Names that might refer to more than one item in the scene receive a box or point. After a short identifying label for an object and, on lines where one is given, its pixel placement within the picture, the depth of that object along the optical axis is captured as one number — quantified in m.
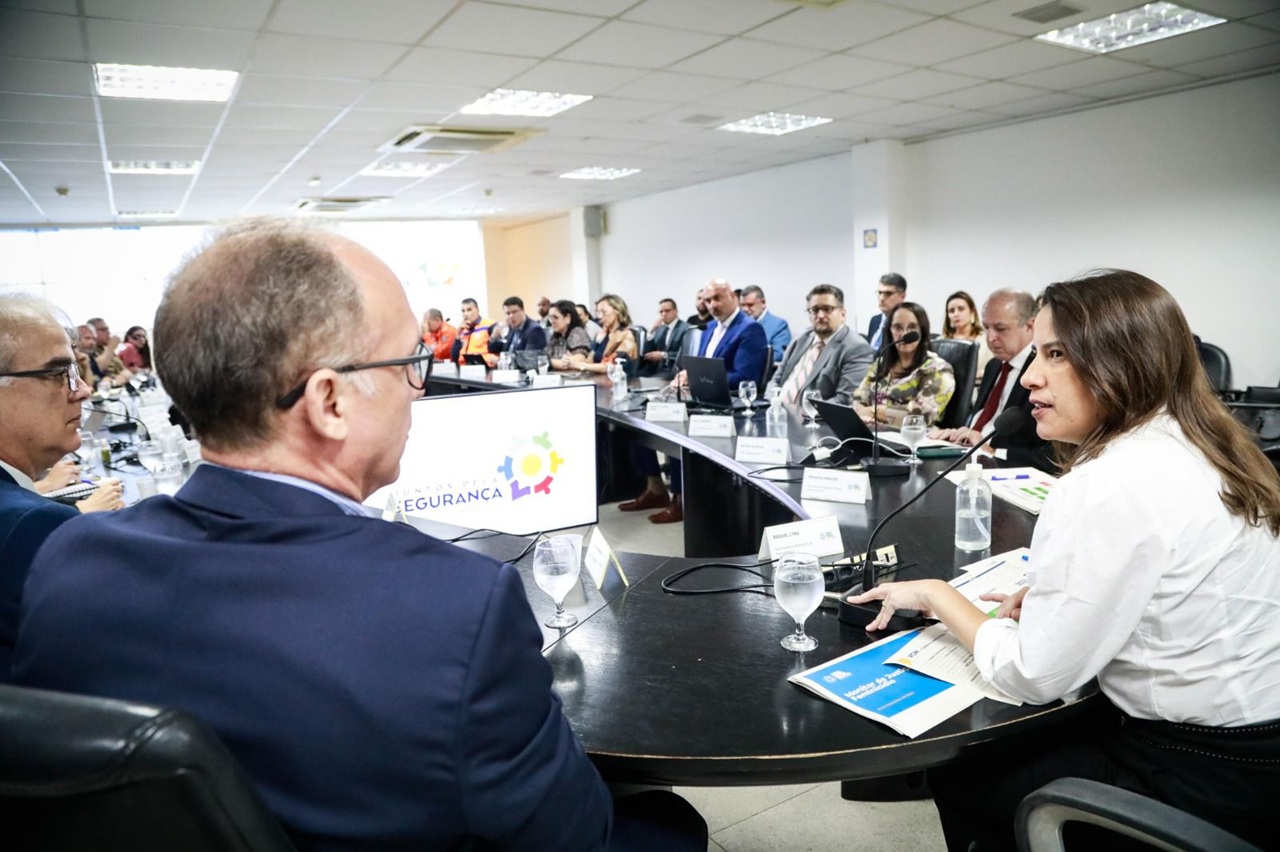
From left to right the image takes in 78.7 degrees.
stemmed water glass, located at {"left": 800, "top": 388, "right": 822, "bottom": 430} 3.25
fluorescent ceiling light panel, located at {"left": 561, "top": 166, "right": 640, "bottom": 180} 8.53
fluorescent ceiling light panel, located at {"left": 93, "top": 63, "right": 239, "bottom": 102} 4.16
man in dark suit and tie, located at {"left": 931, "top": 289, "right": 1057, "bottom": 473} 3.02
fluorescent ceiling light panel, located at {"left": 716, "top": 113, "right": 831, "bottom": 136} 6.30
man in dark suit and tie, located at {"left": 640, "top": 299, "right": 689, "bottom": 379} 7.19
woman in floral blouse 3.45
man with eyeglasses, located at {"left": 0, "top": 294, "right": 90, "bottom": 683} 1.59
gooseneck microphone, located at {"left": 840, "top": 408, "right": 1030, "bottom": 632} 1.25
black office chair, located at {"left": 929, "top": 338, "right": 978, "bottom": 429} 3.63
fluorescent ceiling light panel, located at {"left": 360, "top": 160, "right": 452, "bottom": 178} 7.42
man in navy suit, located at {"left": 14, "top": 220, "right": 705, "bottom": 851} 0.64
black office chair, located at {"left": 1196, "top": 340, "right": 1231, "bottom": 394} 4.86
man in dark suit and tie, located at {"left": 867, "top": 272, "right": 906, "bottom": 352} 5.61
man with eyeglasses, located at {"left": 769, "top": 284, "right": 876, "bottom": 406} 3.93
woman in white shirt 1.03
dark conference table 0.95
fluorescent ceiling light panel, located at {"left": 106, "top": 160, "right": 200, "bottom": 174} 6.59
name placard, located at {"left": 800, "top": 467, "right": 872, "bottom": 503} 2.04
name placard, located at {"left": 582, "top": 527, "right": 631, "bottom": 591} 1.44
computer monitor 1.62
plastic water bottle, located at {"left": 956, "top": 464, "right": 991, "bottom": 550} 1.64
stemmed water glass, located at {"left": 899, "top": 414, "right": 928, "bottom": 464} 2.43
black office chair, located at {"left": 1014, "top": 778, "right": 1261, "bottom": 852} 0.83
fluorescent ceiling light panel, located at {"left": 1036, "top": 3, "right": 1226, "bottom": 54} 4.12
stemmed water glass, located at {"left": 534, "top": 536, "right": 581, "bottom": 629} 1.30
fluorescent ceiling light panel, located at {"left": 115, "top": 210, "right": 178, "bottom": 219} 9.66
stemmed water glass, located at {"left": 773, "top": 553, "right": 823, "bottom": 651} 1.17
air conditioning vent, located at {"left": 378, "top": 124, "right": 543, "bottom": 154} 5.98
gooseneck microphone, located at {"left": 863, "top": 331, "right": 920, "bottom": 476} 2.32
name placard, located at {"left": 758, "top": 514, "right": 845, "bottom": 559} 1.53
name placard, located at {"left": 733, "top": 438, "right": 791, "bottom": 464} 2.61
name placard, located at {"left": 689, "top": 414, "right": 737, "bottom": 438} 3.19
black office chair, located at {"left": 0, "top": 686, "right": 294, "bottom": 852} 0.48
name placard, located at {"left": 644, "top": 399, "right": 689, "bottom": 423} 3.64
